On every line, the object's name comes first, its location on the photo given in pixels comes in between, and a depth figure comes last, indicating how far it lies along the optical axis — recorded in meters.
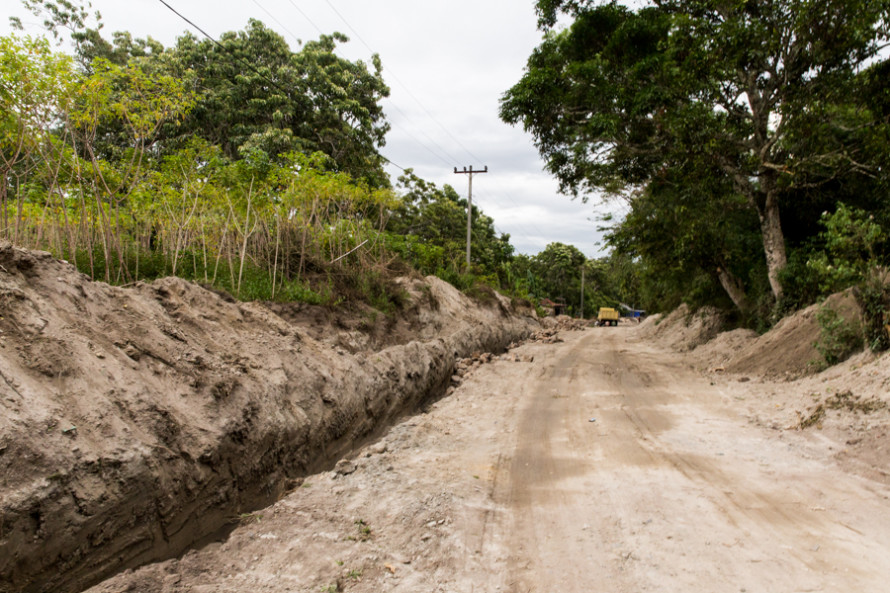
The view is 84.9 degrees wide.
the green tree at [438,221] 30.06
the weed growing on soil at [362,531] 3.88
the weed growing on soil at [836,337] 8.65
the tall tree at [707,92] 10.57
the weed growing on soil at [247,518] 4.13
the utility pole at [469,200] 27.70
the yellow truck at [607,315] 48.66
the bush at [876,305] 7.78
